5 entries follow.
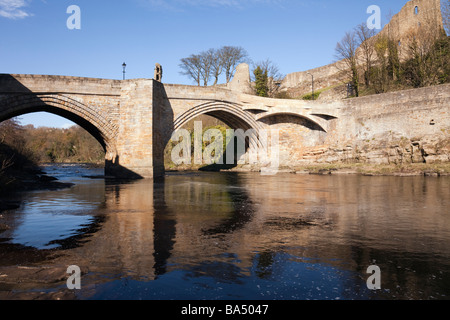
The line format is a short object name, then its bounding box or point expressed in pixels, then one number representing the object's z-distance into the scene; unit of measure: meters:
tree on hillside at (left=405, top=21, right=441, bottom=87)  28.05
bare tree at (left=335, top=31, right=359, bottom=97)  34.22
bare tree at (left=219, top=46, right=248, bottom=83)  47.53
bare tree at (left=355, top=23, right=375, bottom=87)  34.53
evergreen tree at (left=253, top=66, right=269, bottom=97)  41.34
